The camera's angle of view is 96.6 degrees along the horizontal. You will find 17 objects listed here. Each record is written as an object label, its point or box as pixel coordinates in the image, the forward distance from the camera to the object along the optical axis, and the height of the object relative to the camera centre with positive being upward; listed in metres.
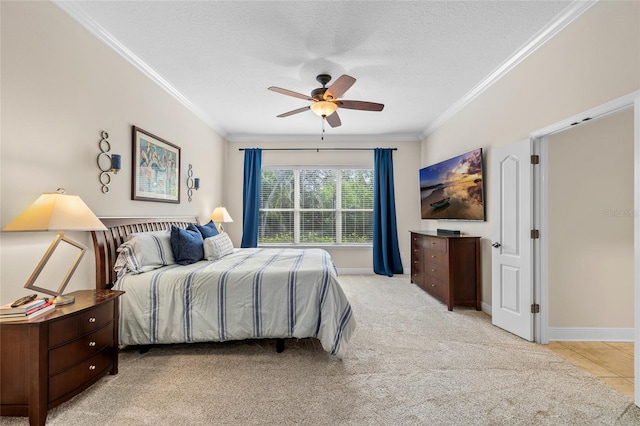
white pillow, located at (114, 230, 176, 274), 2.47 -0.35
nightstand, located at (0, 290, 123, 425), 1.56 -0.84
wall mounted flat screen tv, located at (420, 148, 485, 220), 3.70 +0.39
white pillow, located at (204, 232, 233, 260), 3.13 -0.38
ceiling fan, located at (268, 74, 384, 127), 2.82 +1.21
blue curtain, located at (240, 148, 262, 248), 5.57 +0.37
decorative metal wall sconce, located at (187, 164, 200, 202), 4.18 +0.47
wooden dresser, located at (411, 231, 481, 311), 3.68 -0.73
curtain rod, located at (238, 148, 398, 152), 5.77 +1.33
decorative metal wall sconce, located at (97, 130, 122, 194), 2.58 +0.48
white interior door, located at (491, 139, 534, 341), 2.76 -0.25
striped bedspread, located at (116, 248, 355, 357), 2.41 -0.79
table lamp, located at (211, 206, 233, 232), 4.74 -0.03
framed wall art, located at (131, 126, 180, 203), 3.04 +0.54
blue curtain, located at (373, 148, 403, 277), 5.61 -0.16
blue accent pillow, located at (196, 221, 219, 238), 3.55 -0.21
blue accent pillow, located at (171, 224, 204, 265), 2.92 -0.34
